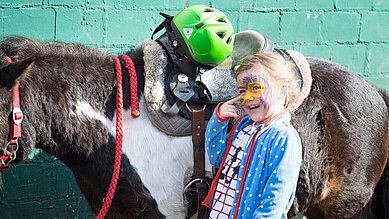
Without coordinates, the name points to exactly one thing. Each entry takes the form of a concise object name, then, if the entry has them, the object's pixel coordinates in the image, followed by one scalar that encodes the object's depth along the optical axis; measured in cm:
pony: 259
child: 223
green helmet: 274
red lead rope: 268
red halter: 247
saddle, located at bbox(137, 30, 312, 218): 276
